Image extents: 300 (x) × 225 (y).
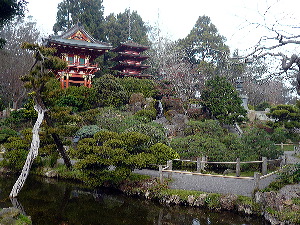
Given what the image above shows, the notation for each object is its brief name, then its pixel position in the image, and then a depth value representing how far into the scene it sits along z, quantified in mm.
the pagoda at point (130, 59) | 27156
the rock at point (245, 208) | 7768
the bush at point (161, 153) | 10234
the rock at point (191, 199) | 8537
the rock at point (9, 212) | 6459
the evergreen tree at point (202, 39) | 33000
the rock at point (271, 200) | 7156
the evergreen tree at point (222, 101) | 18297
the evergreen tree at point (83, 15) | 32156
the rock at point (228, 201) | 8062
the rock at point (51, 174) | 12381
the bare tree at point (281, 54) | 4709
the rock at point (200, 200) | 8430
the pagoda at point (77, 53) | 22547
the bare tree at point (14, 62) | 24297
